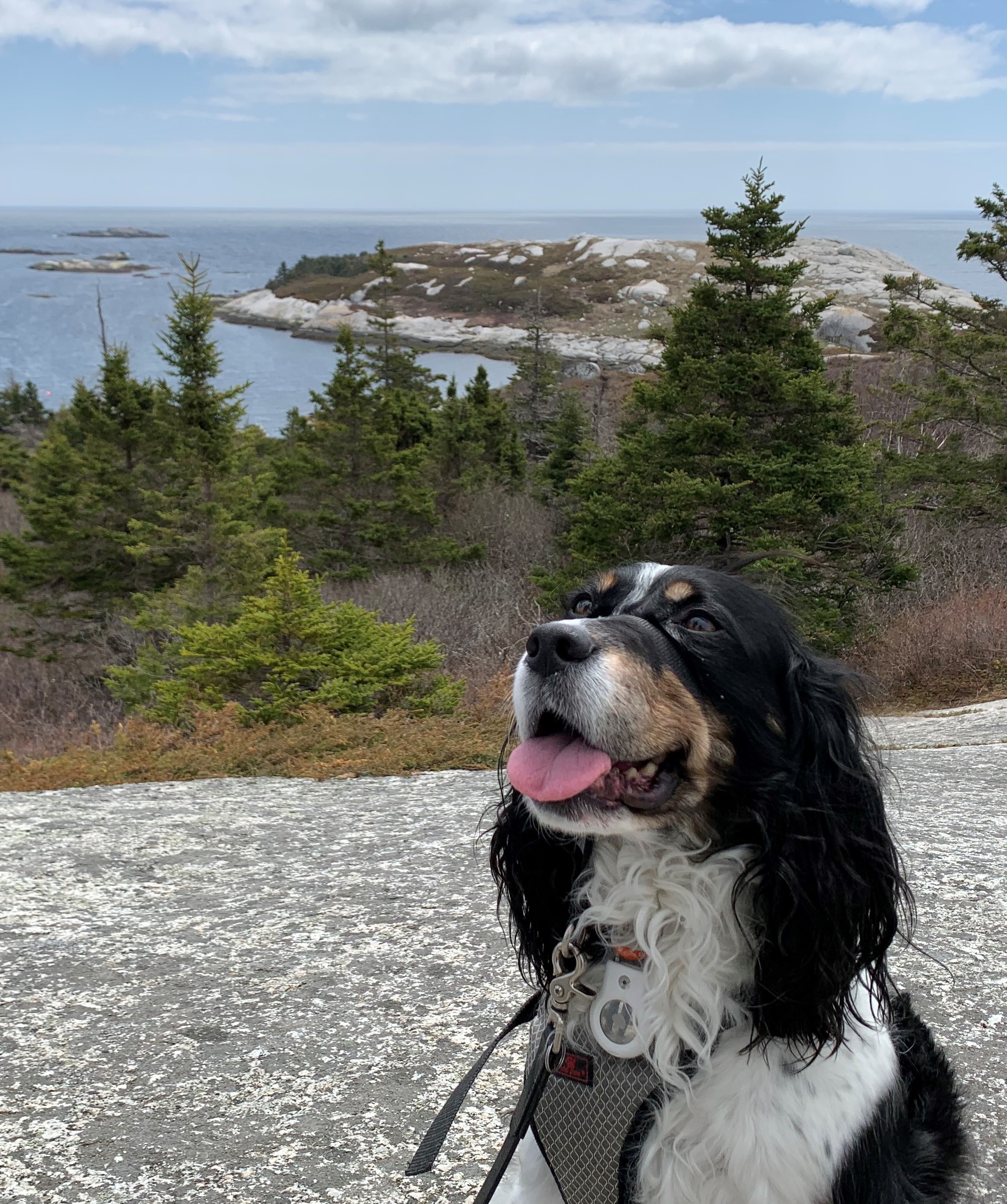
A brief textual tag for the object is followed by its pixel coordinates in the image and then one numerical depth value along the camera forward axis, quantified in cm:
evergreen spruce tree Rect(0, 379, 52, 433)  4872
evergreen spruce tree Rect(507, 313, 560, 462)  4662
